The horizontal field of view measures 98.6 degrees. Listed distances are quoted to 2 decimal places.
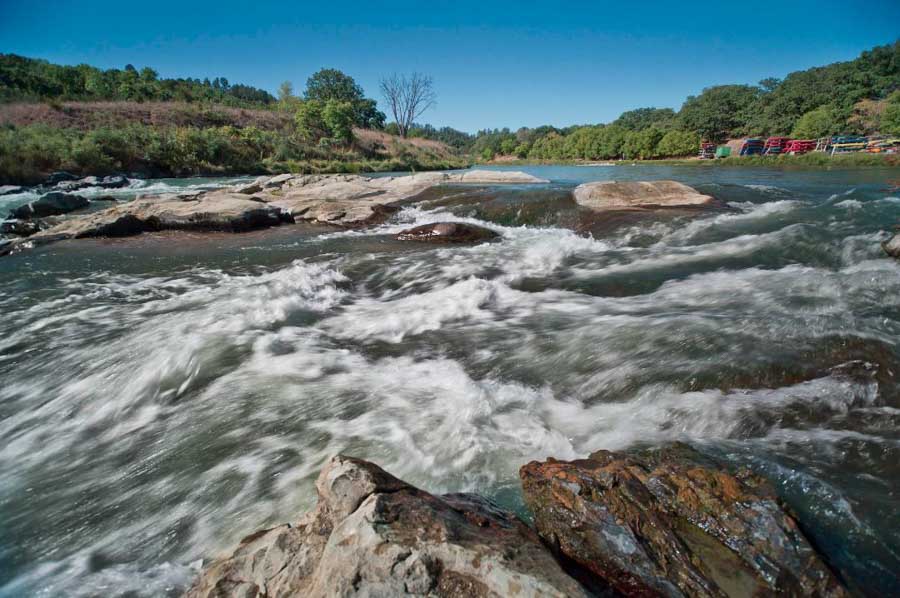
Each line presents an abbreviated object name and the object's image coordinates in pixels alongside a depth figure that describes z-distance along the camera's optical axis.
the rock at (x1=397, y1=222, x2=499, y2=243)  8.34
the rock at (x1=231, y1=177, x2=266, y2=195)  15.74
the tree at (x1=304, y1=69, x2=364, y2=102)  83.06
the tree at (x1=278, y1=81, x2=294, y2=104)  71.94
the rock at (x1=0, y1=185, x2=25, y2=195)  17.52
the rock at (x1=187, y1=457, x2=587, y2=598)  1.00
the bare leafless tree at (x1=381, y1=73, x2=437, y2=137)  63.84
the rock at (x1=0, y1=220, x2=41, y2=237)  9.72
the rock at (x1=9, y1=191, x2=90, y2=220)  11.69
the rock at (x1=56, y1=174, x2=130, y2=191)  19.81
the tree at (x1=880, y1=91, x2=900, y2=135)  35.81
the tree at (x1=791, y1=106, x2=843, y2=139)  42.00
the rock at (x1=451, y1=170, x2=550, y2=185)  15.32
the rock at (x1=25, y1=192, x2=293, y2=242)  9.27
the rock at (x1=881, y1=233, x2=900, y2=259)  5.16
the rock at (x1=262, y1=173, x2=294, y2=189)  18.00
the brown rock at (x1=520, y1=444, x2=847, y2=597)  1.26
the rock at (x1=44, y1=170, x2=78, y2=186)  21.14
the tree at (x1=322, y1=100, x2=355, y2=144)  52.19
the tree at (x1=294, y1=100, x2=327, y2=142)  53.00
